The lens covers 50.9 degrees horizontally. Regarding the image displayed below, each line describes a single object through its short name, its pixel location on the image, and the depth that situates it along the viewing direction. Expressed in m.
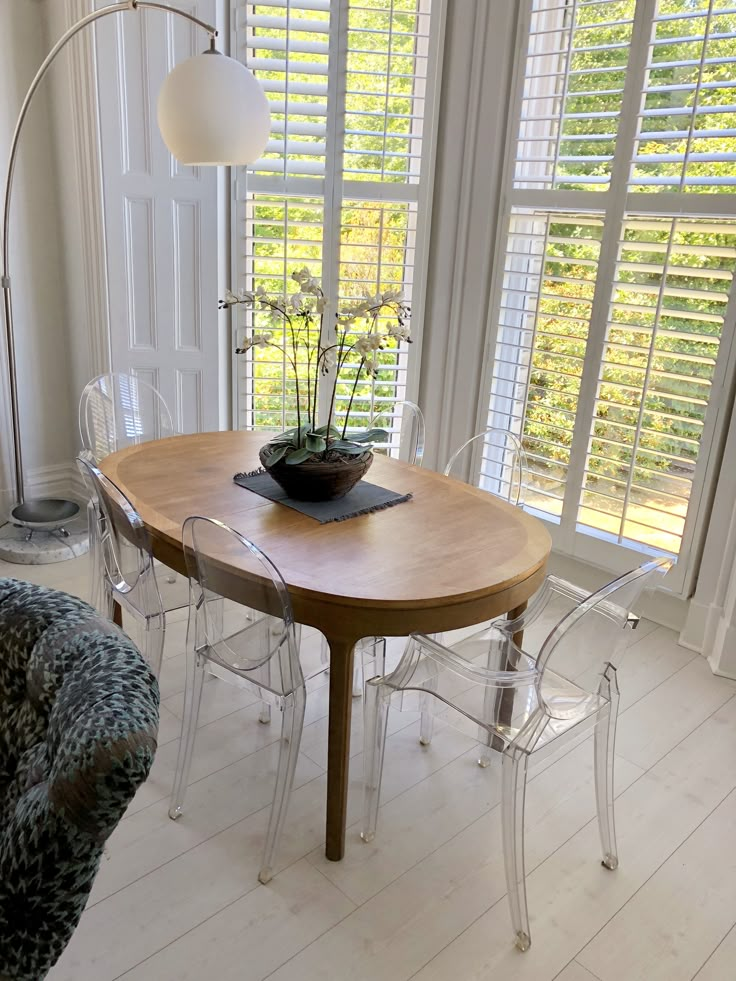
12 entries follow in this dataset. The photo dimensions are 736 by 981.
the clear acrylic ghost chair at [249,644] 1.67
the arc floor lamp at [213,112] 1.98
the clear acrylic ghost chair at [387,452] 2.25
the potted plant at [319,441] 1.90
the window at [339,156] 3.26
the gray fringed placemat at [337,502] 2.09
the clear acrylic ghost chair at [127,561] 1.96
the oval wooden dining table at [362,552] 1.68
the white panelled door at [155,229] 3.22
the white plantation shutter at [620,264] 2.63
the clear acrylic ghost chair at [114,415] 2.86
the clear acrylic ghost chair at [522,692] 1.57
